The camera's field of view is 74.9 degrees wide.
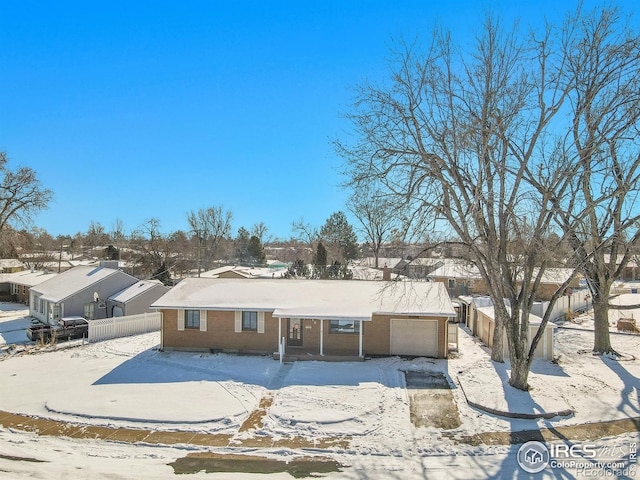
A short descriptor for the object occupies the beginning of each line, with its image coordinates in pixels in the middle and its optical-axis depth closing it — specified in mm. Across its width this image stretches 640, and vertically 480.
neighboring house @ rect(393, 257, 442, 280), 40709
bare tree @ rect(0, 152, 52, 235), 32875
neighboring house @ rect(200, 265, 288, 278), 36947
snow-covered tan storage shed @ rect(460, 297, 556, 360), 16781
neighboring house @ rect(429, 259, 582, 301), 35441
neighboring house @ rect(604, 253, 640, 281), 54675
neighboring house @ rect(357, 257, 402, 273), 64562
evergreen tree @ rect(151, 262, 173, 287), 36844
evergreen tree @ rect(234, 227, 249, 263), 72500
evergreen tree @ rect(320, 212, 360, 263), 61719
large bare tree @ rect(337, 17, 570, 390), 12289
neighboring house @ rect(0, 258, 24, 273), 46500
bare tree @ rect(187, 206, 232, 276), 65750
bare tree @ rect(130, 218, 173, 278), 49075
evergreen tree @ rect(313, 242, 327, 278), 42303
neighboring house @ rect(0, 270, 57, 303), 34094
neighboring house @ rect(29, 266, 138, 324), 24609
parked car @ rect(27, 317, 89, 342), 21156
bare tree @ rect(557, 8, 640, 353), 12234
